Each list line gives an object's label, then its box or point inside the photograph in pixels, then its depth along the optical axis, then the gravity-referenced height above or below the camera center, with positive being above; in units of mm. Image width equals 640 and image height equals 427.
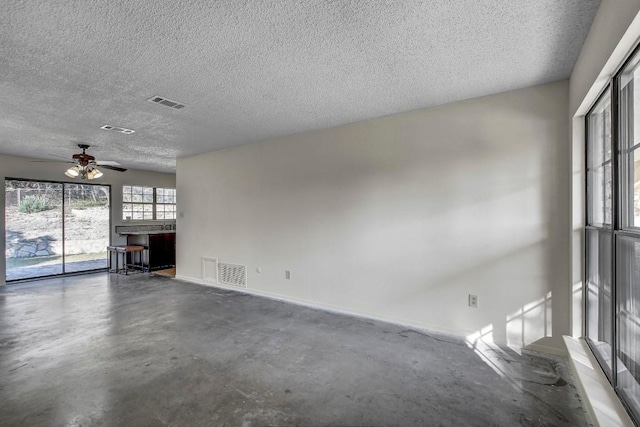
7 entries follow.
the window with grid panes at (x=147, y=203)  7793 +312
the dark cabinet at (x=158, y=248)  7234 -871
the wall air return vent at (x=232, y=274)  5262 -1119
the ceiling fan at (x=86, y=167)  4552 +764
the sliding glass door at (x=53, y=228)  5973 -308
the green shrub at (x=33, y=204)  6055 +201
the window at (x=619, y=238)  1626 -154
